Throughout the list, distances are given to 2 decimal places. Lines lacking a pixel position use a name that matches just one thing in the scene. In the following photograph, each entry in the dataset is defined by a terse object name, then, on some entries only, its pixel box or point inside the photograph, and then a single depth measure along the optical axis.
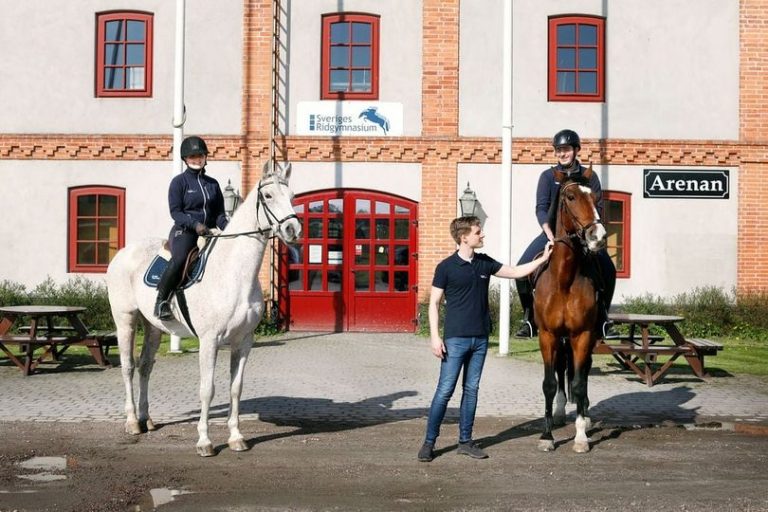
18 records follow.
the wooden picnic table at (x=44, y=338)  12.32
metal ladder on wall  18.44
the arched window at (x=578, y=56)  18.91
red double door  18.69
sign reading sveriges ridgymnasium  18.69
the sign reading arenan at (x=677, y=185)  18.72
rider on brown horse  7.95
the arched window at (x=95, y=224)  18.70
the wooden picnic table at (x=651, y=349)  11.75
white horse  7.48
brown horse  7.60
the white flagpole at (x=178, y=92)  14.83
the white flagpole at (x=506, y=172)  14.96
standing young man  7.24
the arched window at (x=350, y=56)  18.81
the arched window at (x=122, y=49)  18.88
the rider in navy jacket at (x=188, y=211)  7.91
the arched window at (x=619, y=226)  18.80
